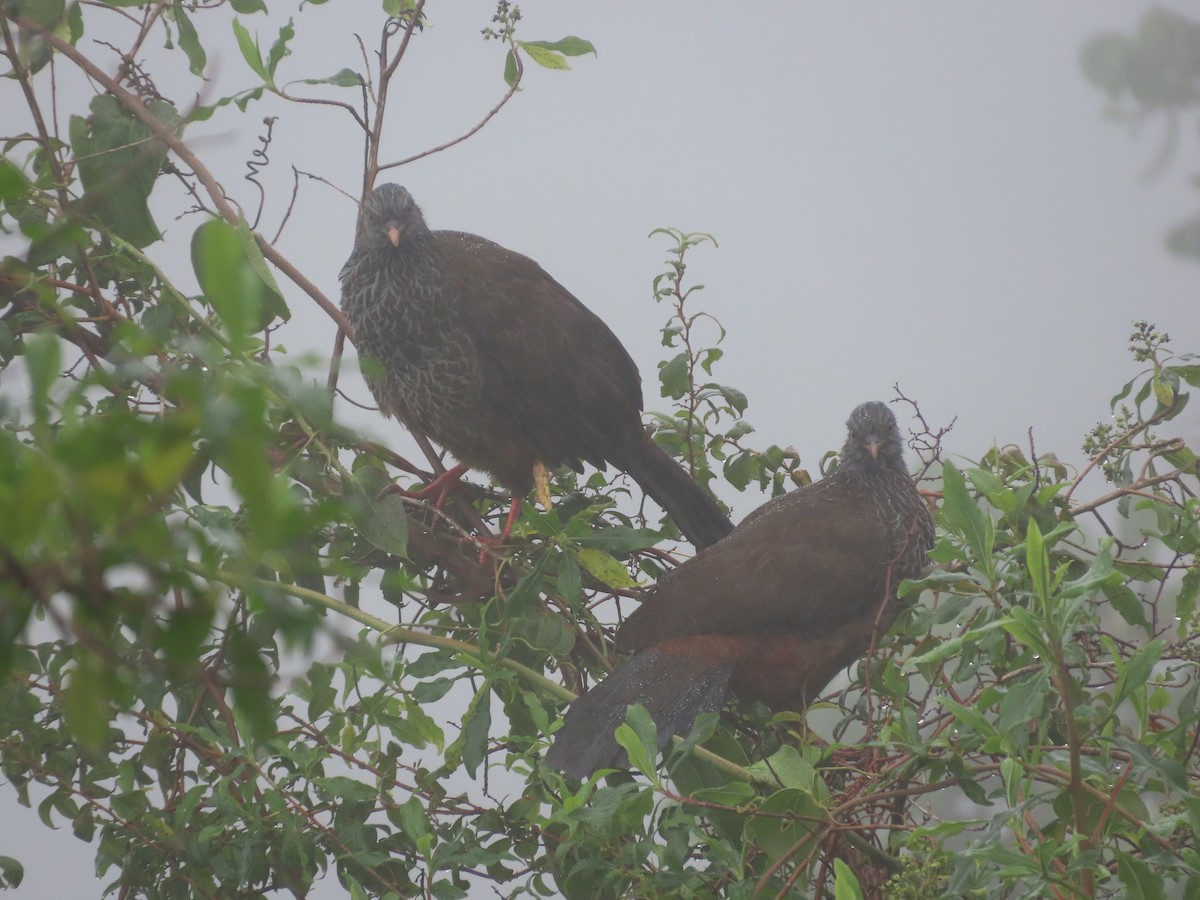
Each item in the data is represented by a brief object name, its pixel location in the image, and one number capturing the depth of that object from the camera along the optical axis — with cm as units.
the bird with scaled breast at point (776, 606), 1662
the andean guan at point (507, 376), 1679
